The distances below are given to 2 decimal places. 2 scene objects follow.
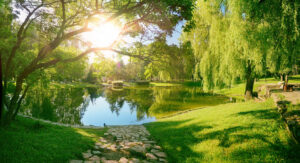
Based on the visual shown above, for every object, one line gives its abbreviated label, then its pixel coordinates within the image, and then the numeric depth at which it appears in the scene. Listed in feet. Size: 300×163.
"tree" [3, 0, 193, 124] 13.83
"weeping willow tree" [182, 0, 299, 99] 16.36
